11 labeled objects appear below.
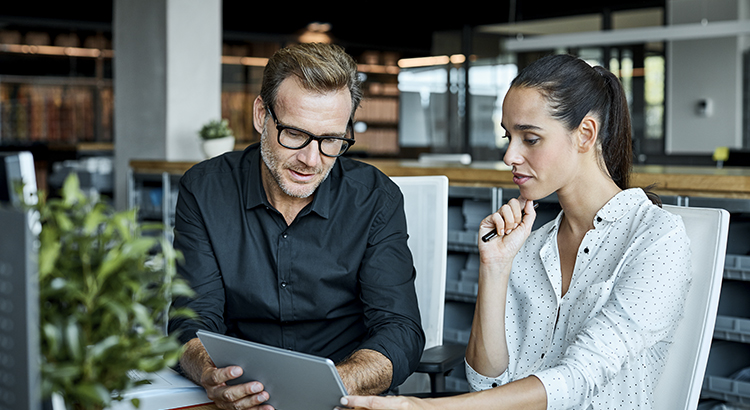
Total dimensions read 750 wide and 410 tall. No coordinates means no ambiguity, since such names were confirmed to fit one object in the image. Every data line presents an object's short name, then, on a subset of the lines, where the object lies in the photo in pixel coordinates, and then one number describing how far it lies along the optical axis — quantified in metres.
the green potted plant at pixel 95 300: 0.60
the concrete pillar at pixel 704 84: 7.35
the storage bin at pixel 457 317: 2.86
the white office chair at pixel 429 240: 1.87
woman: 1.25
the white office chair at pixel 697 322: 1.33
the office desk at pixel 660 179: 2.10
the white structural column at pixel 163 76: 4.56
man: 1.57
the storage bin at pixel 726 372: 2.08
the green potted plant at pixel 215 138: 4.22
